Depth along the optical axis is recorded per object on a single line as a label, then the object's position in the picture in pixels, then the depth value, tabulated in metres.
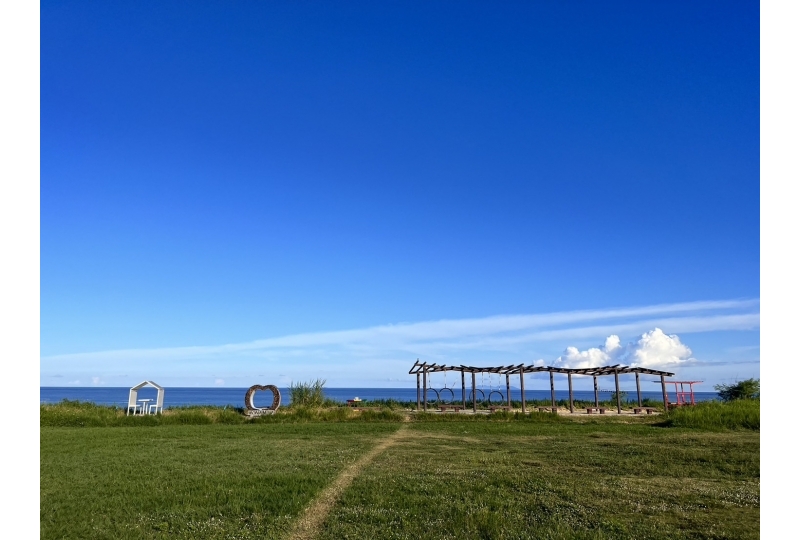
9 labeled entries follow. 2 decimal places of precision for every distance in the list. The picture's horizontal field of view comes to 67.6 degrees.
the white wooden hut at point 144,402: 27.80
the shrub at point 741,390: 35.69
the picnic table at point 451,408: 32.43
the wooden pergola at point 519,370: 32.31
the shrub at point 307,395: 30.61
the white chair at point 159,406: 29.13
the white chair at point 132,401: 27.59
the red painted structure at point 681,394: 38.77
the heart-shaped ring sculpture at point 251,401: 28.44
